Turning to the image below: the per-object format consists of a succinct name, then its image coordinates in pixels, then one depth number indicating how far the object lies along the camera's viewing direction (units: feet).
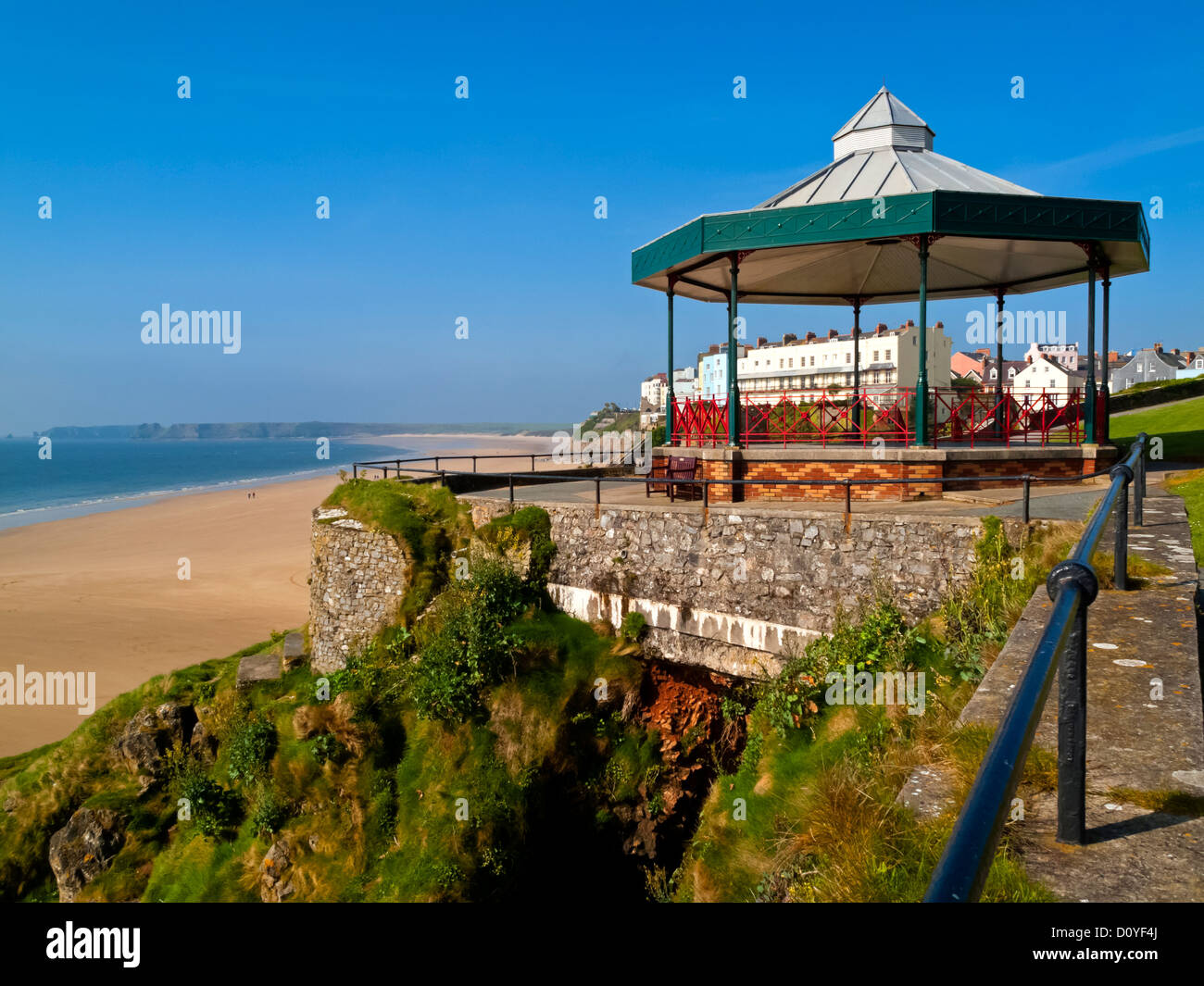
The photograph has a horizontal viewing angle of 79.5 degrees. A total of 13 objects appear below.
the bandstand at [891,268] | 38.19
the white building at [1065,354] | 339.59
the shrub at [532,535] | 37.88
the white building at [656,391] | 325.21
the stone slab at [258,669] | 47.44
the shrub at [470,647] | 33.71
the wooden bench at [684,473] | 43.06
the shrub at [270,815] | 36.88
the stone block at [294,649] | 47.80
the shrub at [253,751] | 39.70
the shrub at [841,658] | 26.94
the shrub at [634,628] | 34.71
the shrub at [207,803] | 39.29
